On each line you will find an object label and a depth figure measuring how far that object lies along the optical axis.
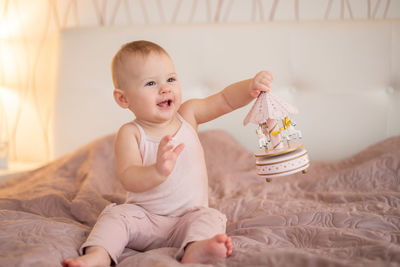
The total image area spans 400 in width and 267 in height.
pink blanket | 0.88
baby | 1.01
